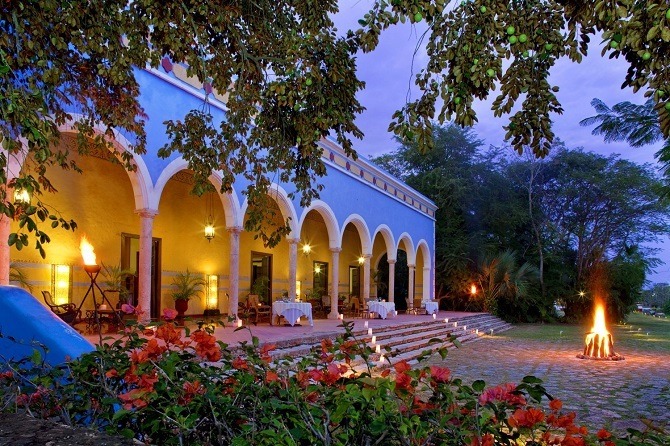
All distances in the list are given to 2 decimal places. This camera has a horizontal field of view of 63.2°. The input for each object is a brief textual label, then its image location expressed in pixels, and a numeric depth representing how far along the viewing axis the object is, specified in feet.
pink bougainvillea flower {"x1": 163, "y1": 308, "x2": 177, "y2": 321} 8.09
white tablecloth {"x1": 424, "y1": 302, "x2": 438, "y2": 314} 74.69
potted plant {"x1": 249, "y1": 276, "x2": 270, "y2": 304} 58.18
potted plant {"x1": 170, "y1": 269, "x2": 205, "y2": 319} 47.16
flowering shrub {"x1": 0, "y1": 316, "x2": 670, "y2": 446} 5.66
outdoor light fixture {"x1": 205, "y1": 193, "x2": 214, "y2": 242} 48.57
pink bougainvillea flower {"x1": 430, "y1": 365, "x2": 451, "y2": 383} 6.63
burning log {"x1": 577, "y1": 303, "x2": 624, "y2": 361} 38.78
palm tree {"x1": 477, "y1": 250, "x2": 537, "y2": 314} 85.35
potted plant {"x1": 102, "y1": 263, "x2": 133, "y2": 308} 40.06
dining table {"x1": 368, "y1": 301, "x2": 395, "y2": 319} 61.82
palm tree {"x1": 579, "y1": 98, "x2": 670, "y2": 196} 45.09
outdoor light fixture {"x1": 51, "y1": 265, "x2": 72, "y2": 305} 37.24
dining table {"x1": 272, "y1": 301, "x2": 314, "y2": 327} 44.55
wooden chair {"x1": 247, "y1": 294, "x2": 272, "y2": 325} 45.09
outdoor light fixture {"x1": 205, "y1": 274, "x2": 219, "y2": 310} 53.47
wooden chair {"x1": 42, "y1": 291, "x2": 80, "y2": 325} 30.48
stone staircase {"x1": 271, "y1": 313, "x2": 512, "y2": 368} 33.68
